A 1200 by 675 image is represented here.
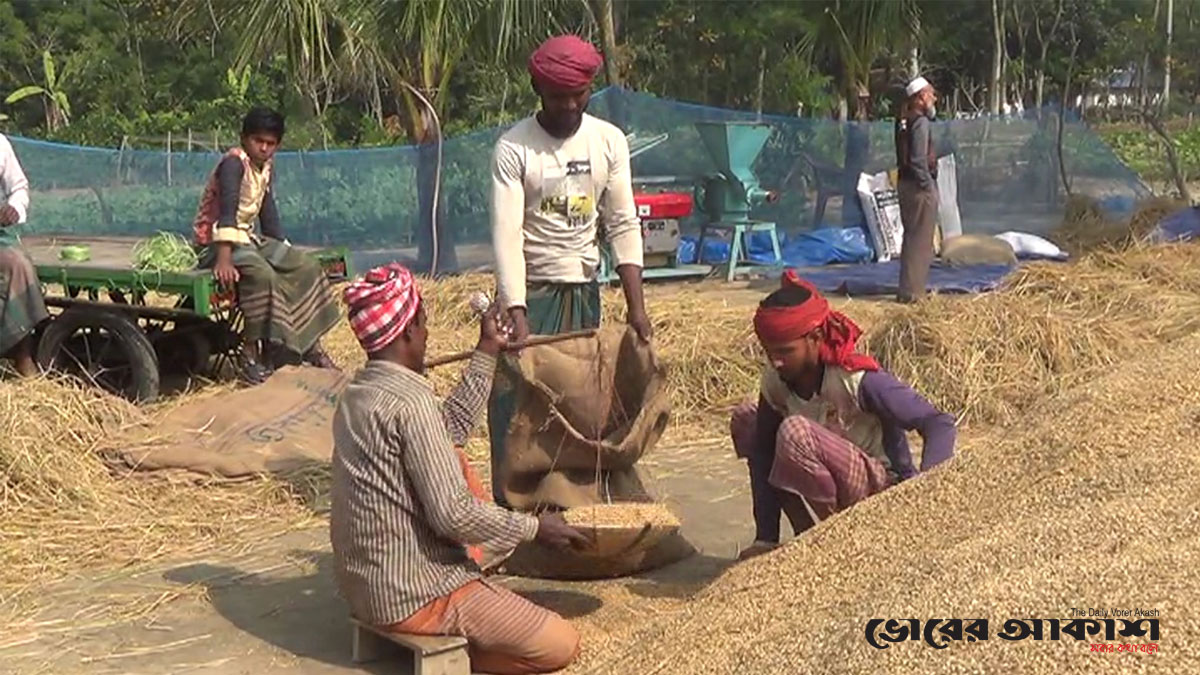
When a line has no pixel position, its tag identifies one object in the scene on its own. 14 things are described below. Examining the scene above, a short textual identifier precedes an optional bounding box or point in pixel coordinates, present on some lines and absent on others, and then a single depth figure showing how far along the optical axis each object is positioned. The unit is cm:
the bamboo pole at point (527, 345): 426
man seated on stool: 342
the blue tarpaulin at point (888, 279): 988
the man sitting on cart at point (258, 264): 655
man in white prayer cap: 905
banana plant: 2645
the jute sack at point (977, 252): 1129
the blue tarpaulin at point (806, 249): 1184
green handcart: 652
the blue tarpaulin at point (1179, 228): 1037
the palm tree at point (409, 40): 1083
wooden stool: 341
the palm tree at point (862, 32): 1380
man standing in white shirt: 427
